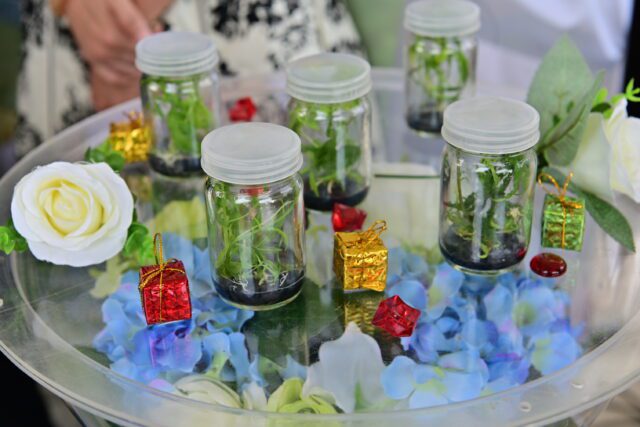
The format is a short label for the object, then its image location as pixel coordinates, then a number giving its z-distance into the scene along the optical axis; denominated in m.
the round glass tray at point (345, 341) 0.71
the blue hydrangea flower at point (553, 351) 0.76
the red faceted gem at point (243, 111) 1.13
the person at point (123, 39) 1.39
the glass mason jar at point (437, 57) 1.08
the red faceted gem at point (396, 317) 0.80
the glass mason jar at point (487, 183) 0.80
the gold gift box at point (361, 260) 0.84
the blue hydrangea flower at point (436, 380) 0.73
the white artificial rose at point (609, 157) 0.89
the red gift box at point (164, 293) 0.80
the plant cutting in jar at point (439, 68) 1.10
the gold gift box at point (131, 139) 1.04
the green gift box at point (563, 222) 0.88
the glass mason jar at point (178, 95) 0.98
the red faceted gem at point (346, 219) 0.92
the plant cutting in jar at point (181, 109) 1.01
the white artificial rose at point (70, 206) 0.85
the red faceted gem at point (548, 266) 0.88
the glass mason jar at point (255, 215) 0.77
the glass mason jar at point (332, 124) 0.91
